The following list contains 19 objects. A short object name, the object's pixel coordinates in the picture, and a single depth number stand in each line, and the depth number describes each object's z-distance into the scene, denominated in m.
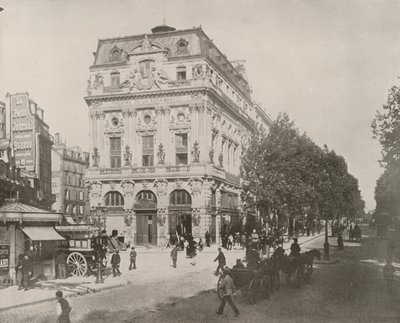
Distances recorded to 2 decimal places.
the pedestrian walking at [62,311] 11.81
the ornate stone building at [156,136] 48.22
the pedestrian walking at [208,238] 45.41
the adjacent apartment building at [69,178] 85.94
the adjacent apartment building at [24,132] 50.38
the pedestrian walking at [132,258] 27.84
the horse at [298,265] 20.69
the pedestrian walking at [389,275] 18.99
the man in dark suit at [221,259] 23.34
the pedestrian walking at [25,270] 19.97
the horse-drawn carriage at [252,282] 16.94
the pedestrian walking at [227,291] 15.09
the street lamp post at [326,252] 31.98
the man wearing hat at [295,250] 22.11
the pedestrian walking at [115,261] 24.67
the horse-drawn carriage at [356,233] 57.00
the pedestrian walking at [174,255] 28.88
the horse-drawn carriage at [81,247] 24.33
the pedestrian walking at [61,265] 23.03
